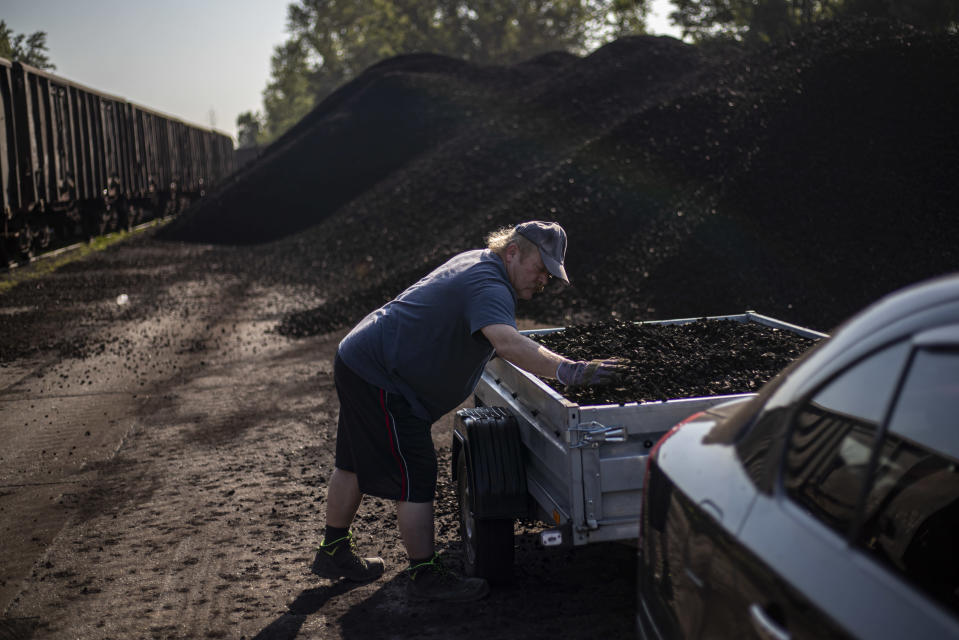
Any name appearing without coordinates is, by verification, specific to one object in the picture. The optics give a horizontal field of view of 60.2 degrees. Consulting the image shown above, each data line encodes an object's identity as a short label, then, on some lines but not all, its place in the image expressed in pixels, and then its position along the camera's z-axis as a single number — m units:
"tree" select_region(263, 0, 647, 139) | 77.56
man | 4.01
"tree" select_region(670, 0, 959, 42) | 29.14
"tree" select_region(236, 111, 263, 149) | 128.66
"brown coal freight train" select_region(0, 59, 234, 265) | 17.20
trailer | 3.38
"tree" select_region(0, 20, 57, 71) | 56.36
